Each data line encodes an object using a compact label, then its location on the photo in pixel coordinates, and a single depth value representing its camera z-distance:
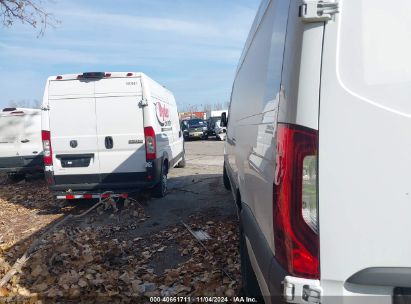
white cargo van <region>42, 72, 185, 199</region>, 7.62
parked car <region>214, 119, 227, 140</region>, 29.79
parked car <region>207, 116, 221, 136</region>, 32.75
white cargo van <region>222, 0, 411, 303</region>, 1.69
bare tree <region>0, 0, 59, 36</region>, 7.62
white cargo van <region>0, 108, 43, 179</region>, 10.90
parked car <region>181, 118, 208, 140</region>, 31.36
